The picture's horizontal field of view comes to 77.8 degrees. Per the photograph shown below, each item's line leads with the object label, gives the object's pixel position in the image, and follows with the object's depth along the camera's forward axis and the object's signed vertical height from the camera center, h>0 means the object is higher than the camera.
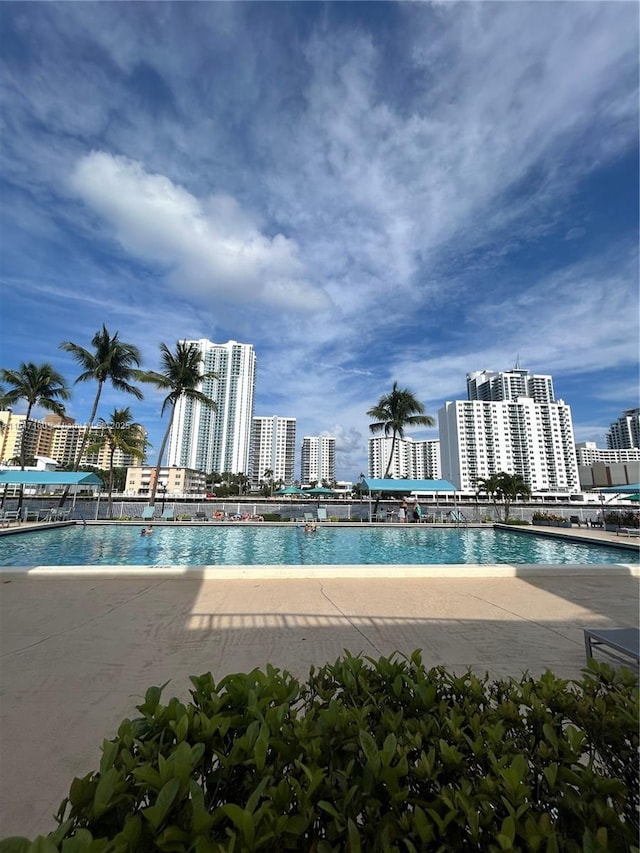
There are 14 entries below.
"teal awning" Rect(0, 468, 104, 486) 17.92 +0.74
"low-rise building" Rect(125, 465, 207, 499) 90.56 +4.23
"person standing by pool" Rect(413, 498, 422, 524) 21.98 -0.56
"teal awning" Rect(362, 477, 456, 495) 21.09 +0.95
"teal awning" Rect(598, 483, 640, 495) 17.38 +0.88
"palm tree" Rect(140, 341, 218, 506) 22.69 +6.84
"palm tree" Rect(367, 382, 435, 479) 30.77 +7.02
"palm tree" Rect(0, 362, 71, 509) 20.34 +5.56
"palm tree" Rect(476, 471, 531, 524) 23.44 +1.20
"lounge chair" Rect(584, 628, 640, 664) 2.67 -0.93
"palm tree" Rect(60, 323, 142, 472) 22.02 +7.54
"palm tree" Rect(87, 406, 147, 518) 21.55 +3.27
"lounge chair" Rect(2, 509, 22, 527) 16.89 -0.95
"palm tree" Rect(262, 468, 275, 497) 86.19 +4.59
